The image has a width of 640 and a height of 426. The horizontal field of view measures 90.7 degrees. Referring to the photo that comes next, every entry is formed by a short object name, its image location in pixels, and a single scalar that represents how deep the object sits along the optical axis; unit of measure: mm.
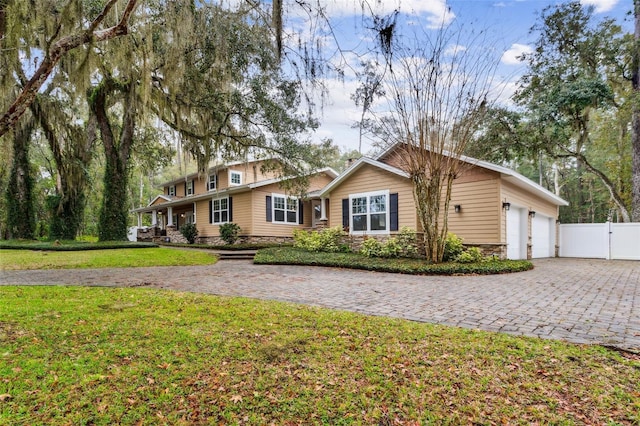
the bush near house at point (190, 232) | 18422
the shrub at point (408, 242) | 10634
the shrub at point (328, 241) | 12477
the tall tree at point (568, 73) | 12625
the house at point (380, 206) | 10320
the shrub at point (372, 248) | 10867
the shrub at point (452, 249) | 9602
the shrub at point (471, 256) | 9203
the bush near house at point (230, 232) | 16047
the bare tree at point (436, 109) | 7719
